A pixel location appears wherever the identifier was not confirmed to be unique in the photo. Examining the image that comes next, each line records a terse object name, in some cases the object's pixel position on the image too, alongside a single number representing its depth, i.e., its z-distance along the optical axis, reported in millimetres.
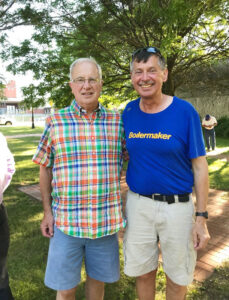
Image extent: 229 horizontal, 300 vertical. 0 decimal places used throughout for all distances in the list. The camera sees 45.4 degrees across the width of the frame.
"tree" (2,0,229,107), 4984
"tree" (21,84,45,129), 6320
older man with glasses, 1947
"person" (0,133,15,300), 1873
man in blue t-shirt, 1951
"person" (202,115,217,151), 11750
